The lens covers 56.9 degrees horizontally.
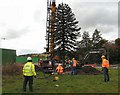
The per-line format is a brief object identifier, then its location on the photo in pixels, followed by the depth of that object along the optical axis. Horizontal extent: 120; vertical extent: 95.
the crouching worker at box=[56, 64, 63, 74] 12.60
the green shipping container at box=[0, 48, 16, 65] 15.48
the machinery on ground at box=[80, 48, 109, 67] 17.71
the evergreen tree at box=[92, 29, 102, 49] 41.81
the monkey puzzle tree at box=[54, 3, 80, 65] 23.51
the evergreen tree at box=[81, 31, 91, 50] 42.53
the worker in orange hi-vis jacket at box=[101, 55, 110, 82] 8.24
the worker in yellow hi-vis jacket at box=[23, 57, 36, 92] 6.24
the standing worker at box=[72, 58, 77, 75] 12.17
